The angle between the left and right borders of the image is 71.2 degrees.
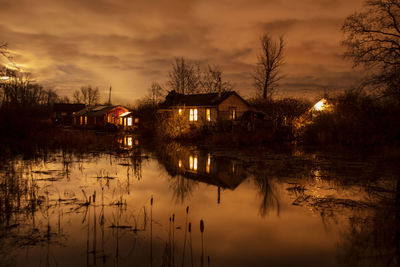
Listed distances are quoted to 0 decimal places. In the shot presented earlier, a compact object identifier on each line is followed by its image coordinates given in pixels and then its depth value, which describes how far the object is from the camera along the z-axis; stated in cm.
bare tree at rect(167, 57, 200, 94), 5546
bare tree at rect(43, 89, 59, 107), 10691
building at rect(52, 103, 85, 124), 9264
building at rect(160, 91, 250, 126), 3831
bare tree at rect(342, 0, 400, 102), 2096
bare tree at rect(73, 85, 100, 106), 12635
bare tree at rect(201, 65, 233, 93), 5403
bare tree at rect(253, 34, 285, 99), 4947
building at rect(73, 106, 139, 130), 5506
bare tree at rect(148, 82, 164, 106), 5629
